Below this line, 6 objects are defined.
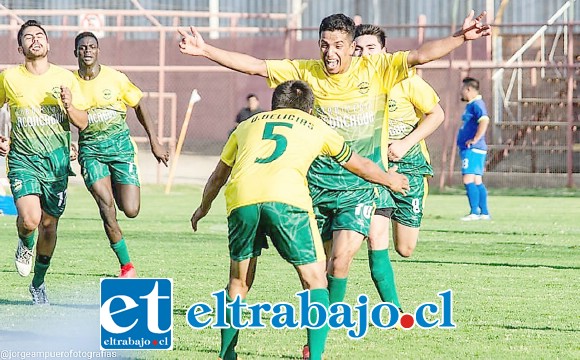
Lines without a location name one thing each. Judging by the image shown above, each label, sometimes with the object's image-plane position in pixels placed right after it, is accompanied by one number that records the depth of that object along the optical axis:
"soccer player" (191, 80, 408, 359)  13.32
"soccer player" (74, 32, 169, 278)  21.20
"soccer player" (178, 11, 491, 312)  15.39
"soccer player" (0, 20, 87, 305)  19.42
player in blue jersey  36.87
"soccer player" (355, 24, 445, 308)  17.34
